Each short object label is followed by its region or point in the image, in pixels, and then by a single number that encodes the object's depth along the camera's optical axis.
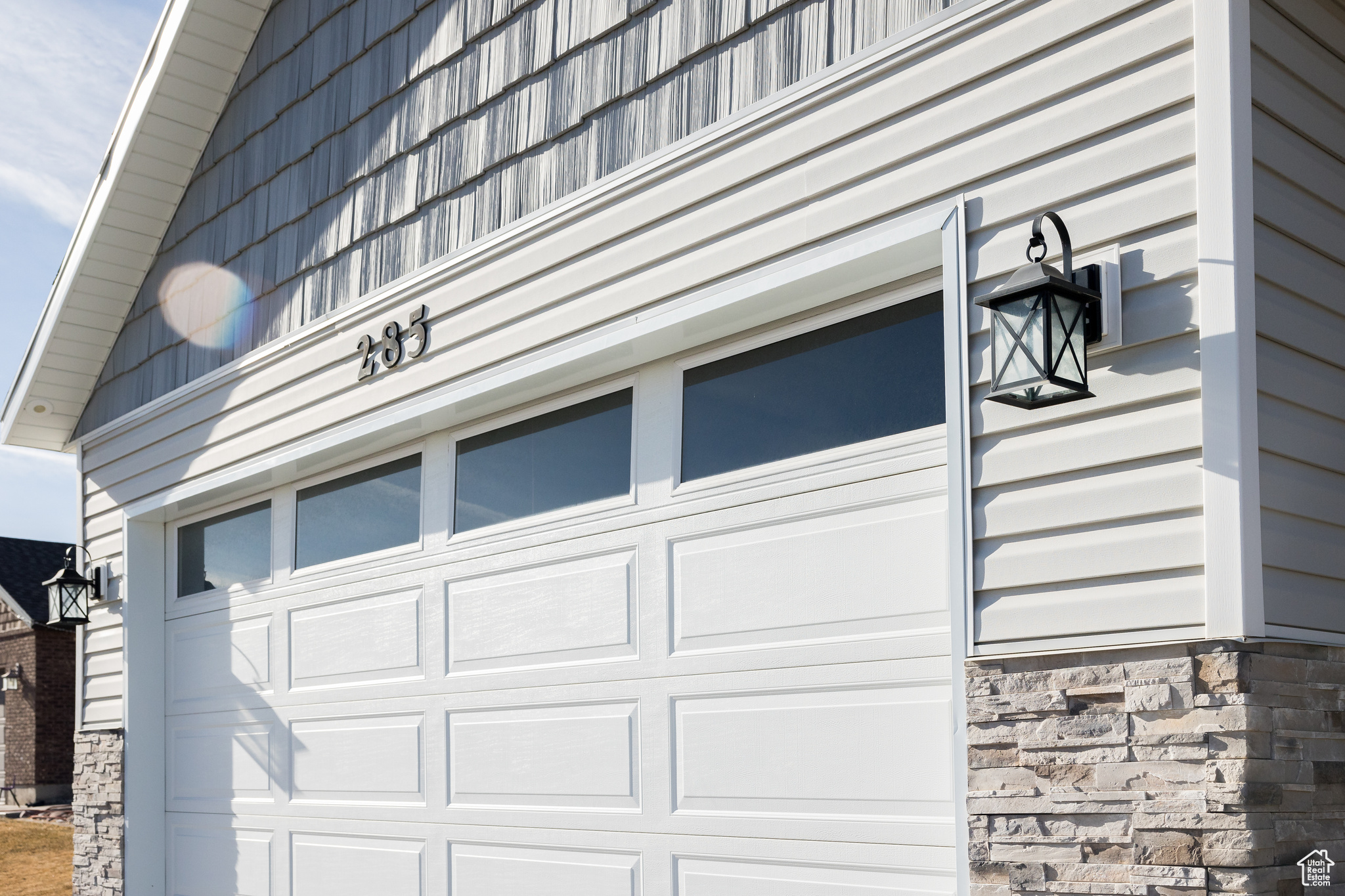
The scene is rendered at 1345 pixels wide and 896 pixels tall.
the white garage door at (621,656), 3.72
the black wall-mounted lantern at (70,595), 7.63
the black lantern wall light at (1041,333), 2.94
